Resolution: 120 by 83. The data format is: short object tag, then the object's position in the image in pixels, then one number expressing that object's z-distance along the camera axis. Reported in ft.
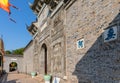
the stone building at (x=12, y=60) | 40.56
